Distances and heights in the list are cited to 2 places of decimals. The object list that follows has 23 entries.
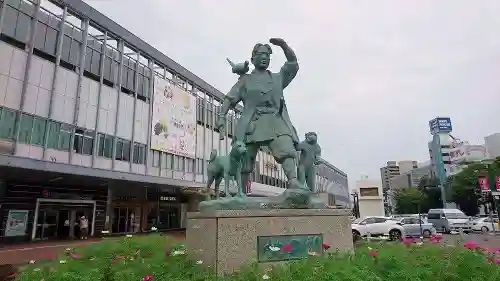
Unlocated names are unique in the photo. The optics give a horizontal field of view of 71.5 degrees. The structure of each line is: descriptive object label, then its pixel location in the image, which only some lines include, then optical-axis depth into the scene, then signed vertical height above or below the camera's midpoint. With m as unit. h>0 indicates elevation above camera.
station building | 16.14 +4.79
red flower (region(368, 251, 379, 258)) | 4.13 -0.53
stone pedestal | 4.29 -0.33
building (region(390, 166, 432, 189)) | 89.22 +8.61
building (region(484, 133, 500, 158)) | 64.19 +11.72
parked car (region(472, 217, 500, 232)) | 24.20 -1.15
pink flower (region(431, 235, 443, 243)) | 5.25 -0.46
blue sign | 66.25 +15.72
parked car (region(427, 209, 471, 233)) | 23.42 -0.78
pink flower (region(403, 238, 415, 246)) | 5.32 -0.51
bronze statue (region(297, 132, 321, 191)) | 5.73 +0.87
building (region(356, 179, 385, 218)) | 33.44 +1.10
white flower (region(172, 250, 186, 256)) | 4.29 -0.51
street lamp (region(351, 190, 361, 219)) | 34.81 +0.94
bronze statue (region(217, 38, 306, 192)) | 5.30 +1.56
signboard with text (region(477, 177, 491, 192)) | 23.82 +1.66
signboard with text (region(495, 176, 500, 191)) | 22.34 +1.61
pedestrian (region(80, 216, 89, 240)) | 18.14 -0.83
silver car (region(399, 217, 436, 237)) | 18.45 -0.99
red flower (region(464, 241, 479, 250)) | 4.57 -0.49
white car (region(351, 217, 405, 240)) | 17.17 -0.87
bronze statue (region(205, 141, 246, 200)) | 5.20 +0.68
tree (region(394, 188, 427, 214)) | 55.16 +1.57
